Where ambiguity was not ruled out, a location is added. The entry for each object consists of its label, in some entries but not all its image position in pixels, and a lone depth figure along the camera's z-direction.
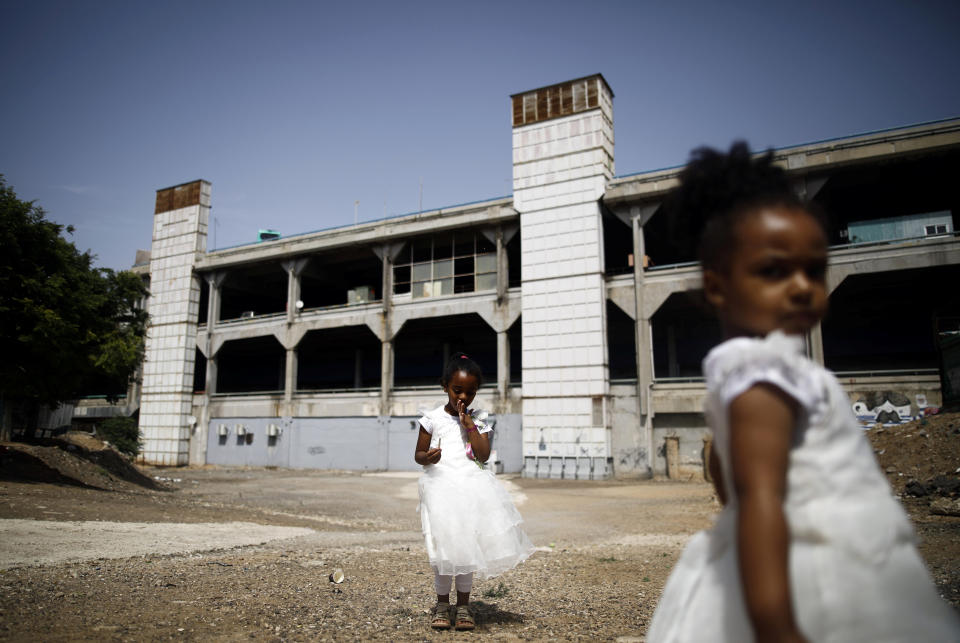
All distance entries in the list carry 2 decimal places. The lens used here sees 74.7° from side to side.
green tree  13.82
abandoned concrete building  20.94
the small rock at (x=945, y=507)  8.67
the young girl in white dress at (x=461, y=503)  3.77
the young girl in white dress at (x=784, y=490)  1.07
